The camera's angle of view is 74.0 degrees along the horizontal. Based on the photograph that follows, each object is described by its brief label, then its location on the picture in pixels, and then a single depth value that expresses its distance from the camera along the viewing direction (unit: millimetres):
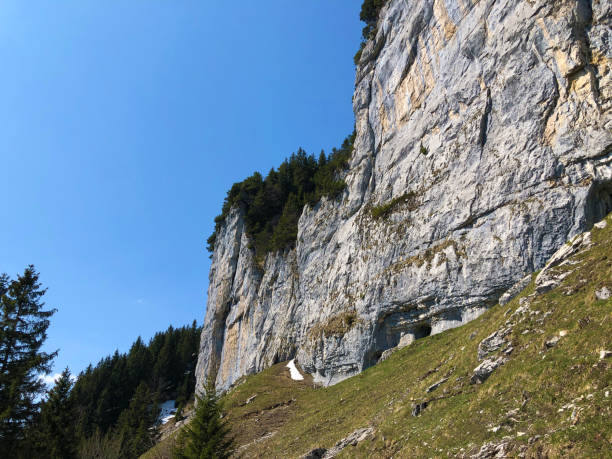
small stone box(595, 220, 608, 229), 20219
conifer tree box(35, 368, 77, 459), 29459
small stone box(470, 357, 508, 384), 15176
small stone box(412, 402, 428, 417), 16370
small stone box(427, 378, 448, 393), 17725
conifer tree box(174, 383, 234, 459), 20681
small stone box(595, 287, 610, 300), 14236
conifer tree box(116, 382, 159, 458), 49662
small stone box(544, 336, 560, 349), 13767
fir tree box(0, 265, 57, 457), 18750
